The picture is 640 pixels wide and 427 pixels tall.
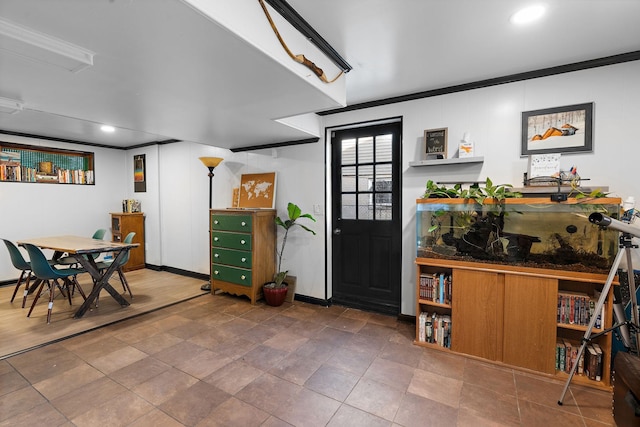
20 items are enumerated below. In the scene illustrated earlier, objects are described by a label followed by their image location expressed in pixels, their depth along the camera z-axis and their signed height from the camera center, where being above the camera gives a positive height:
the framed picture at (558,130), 2.34 +0.62
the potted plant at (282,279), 3.57 -0.97
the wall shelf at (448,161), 2.63 +0.41
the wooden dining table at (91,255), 3.19 -0.59
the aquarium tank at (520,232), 2.08 -0.23
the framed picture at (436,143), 2.83 +0.61
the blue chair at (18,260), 3.45 -0.66
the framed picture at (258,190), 4.02 +0.21
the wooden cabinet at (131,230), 5.27 -0.47
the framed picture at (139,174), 5.57 +0.62
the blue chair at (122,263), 3.70 -0.79
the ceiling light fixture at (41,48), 1.39 +0.84
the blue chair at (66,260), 3.70 -0.72
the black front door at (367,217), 3.31 -0.16
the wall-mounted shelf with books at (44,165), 4.42 +0.69
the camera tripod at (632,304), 1.78 -0.65
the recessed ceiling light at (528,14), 1.67 +1.14
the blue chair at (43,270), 3.01 -0.69
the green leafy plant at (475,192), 2.28 +0.09
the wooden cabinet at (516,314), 2.14 -0.89
